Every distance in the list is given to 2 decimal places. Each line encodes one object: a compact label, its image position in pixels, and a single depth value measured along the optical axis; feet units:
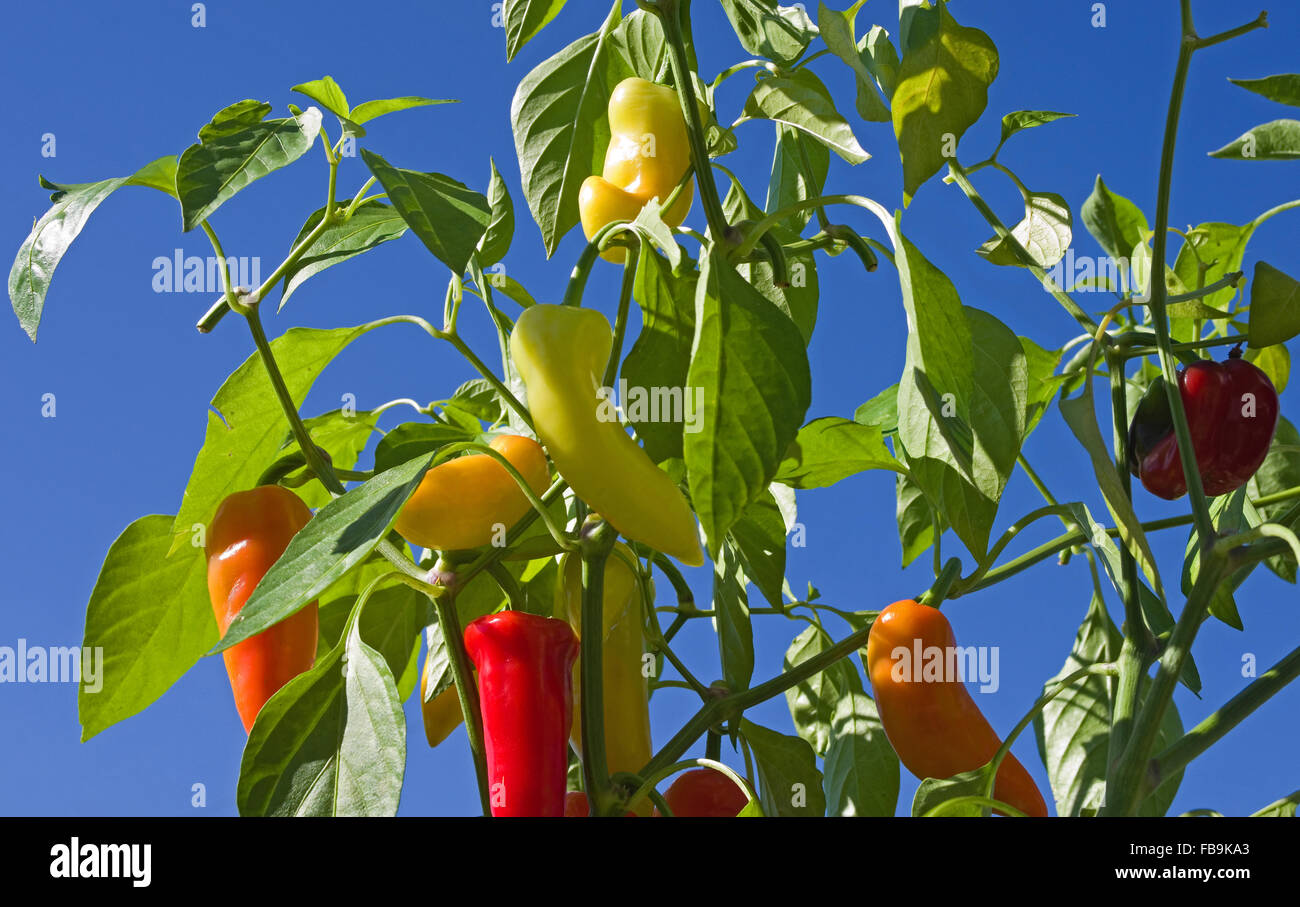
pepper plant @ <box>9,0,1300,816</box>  1.73
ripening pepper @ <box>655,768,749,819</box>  2.40
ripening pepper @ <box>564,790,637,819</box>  2.16
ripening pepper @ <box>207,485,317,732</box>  2.10
